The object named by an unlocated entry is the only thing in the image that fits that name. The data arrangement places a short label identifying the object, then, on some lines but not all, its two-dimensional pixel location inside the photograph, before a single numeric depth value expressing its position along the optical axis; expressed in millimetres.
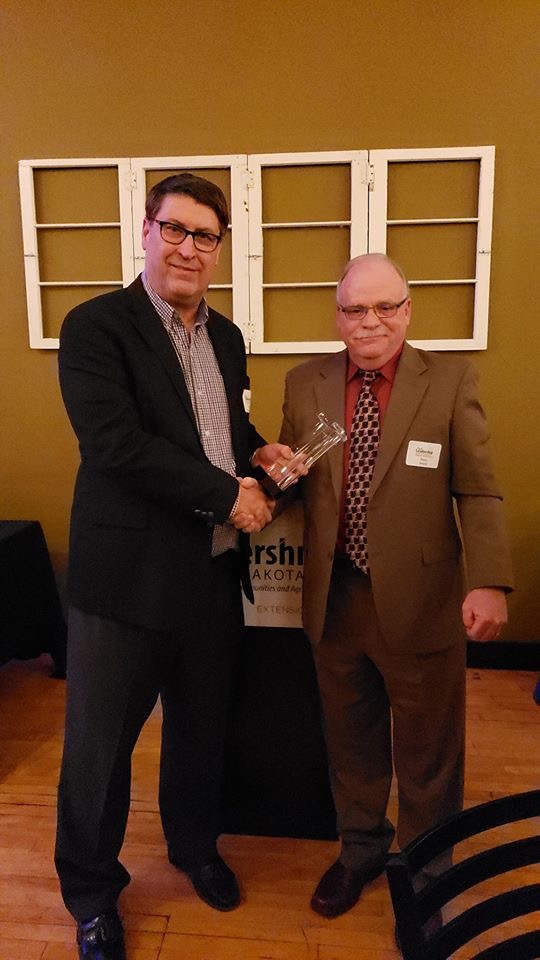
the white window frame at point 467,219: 2797
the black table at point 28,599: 2725
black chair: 698
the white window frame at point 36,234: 2949
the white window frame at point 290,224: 2846
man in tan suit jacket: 1456
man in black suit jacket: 1384
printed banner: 1761
